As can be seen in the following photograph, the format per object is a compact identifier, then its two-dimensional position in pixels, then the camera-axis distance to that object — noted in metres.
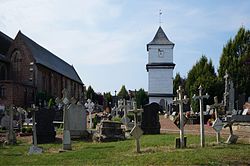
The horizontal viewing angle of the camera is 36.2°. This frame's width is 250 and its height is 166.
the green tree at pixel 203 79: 45.25
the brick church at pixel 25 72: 55.12
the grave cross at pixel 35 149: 14.05
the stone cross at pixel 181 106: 12.87
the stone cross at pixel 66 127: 14.89
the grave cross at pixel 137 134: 12.24
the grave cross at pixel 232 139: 13.50
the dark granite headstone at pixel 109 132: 17.75
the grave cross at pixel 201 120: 12.95
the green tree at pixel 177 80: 73.49
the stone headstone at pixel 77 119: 19.28
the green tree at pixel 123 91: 104.60
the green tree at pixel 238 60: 44.75
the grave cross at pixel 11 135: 18.23
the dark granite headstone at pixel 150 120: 20.39
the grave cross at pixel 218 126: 13.58
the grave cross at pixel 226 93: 31.58
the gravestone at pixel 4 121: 22.08
